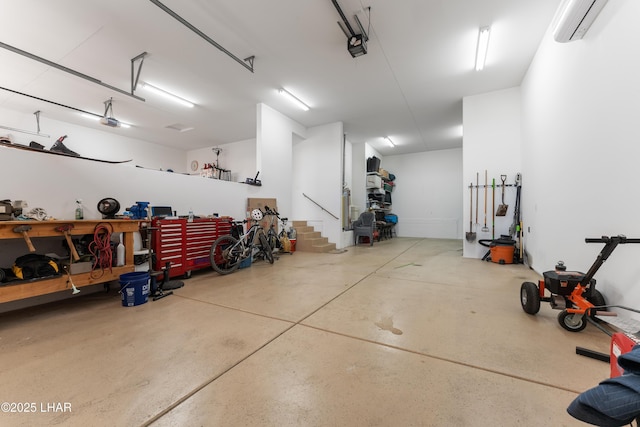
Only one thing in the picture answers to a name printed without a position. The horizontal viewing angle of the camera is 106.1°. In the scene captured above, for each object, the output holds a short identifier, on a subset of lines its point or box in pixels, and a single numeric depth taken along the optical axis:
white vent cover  7.40
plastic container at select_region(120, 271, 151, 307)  2.68
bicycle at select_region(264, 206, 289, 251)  5.34
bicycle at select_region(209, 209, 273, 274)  4.09
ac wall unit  2.23
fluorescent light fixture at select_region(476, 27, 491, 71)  3.65
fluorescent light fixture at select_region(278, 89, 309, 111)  5.38
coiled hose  2.71
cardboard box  5.61
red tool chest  3.39
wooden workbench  2.18
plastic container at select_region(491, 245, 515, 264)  4.79
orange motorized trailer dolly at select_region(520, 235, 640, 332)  1.95
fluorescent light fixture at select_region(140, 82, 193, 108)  5.03
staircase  6.55
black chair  7.82
